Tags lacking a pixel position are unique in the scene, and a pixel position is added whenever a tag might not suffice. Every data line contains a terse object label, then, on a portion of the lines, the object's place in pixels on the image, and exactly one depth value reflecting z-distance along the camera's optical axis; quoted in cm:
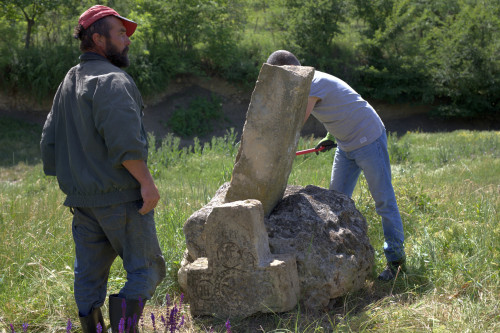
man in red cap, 284
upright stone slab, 393
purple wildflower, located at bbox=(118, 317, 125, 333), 251
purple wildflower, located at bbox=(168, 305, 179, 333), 263
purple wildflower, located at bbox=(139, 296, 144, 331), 284
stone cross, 351
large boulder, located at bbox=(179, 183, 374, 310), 374
